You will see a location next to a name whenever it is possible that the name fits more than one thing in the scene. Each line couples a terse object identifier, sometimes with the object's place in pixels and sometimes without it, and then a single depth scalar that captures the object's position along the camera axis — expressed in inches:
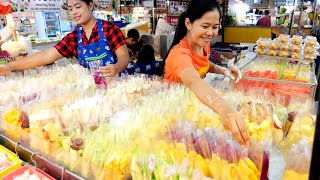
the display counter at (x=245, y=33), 336.2
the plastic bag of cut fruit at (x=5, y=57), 109.2
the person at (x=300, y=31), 218.4
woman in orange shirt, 43.9
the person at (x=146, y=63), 160.4
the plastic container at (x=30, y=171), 46.6
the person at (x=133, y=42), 195.5
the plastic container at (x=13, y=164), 47.8
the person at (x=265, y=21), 338.3
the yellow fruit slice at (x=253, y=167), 36.3
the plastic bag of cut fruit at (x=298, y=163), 32.1
